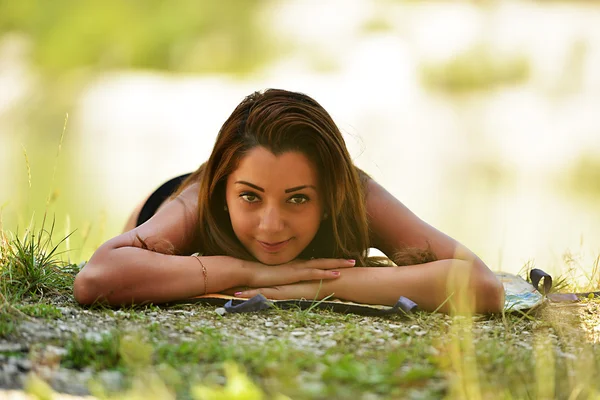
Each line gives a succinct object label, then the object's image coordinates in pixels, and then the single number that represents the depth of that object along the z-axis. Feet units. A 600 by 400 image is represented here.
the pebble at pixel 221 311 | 23.23
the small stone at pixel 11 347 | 18.25
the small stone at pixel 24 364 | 17.24
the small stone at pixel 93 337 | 18.81
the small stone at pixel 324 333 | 20.81
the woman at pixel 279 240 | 23.84
